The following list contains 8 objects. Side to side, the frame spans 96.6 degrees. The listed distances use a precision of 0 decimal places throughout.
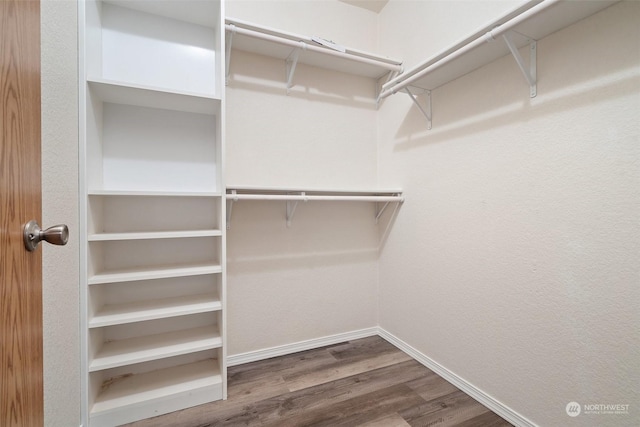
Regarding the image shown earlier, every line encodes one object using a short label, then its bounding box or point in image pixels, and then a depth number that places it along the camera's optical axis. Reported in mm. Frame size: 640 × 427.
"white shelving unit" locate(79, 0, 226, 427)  1430
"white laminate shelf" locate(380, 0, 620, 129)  1109
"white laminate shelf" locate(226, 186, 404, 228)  1738
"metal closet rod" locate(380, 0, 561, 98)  1090
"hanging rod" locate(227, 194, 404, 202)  1698
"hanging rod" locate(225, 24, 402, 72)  1694
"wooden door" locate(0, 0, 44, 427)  555
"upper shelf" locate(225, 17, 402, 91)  1741
